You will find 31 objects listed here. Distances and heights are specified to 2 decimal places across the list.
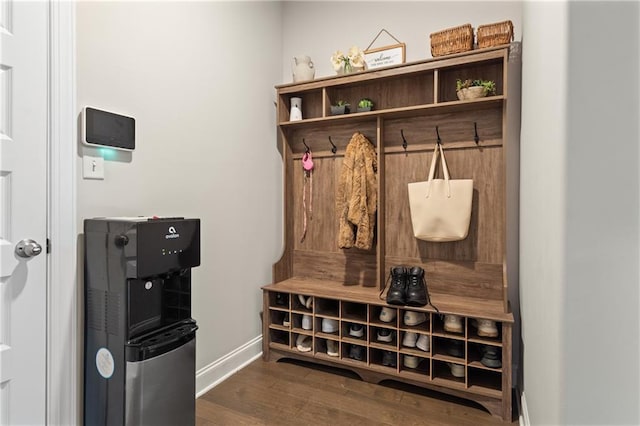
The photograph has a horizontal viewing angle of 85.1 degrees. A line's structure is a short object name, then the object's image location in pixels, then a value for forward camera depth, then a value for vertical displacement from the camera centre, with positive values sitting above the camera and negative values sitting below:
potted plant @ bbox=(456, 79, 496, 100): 2.02 +0.71
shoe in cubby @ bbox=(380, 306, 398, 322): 2.09 -0.63
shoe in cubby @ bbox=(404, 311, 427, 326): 2.02 -0.62
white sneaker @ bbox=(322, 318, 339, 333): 2.26 -0.75
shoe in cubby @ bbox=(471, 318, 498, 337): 1.84 -0.62
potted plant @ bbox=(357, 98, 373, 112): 2.36 +0.71
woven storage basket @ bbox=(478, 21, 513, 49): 1.98 +1.01
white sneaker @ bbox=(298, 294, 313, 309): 2.34 -0.62
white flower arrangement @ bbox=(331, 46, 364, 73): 2.39 +1.03
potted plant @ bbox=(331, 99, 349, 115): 2.42 +0.70
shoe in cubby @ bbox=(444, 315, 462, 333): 1.91 -0.62
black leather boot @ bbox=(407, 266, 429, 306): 1.99 -0.45
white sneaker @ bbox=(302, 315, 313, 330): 2.31 -0.76
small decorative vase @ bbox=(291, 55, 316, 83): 2.56 +1.03
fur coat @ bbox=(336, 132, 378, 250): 2.28 +0.10
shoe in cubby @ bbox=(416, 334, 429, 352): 1.99 -0.76
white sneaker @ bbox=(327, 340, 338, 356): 2.25 -0.89
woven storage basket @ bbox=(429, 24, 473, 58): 2.07 +1.02
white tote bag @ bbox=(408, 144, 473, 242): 2.07 +0.02
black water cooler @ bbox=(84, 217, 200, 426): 1.32 -0.48
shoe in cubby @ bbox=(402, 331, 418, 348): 2.04 -0.76
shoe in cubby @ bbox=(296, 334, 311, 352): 2.32 -0.90
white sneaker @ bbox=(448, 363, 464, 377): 1.93 -0.89
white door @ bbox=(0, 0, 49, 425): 1.24 +0.00
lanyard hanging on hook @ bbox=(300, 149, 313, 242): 2.67 +0.22
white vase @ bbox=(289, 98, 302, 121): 2.59 +0.74
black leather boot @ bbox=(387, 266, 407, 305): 2.01 -0.46
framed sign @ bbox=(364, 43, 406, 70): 2.35 +1.06
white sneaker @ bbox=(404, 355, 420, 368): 2.03 -0.88
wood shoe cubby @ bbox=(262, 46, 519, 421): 1.96 -0.20
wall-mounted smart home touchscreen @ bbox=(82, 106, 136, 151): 1.44 +0.34
